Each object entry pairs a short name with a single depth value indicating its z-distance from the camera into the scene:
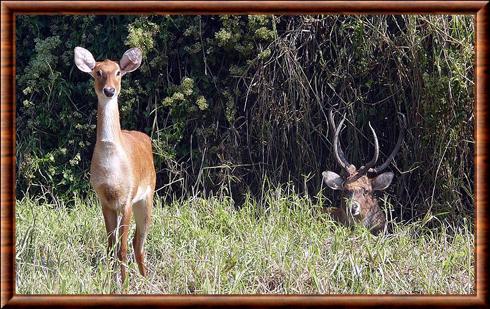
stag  13.65
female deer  10.57
